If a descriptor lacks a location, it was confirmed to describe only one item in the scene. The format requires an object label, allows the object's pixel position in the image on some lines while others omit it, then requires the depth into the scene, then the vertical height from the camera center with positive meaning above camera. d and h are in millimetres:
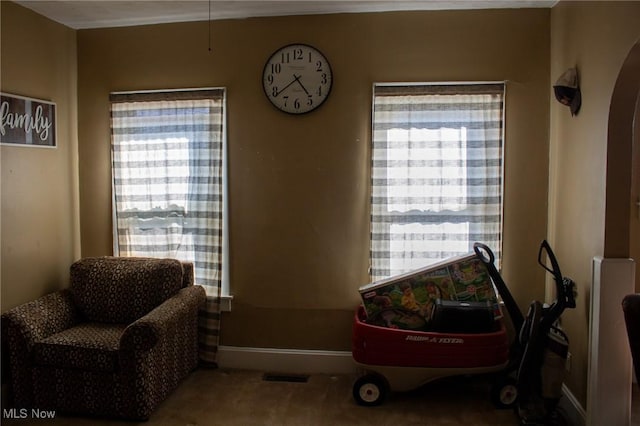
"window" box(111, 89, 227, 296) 3691 +104
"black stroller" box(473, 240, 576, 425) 2844 -909
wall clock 3578 +769
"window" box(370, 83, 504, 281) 3475 +139
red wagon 3051 -953
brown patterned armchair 2955 -871
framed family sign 3205 +441
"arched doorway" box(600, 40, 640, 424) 2549 -114
